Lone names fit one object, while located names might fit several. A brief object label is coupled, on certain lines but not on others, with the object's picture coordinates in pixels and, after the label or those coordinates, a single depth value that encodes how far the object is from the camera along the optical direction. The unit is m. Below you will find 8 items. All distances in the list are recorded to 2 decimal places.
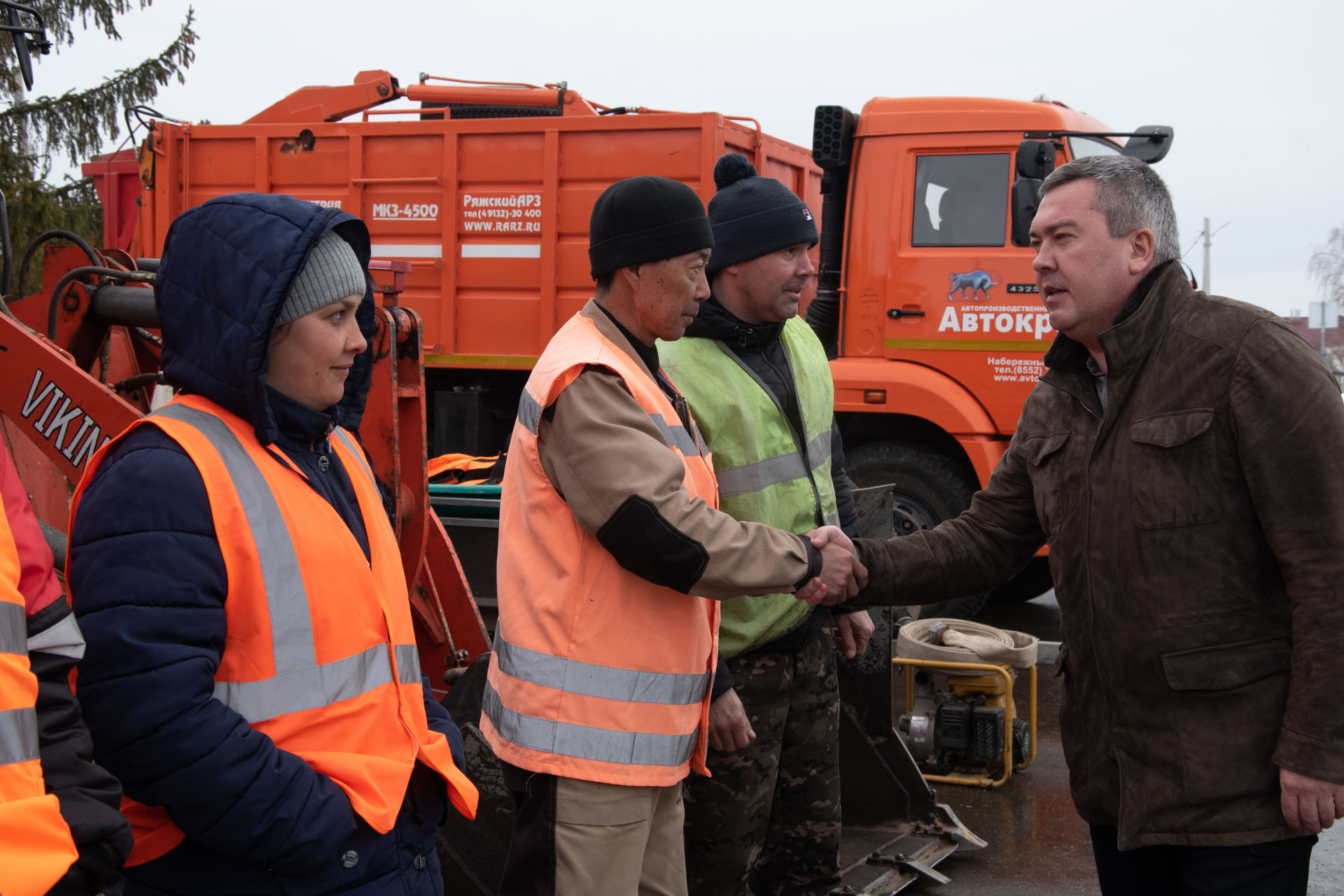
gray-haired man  1.91
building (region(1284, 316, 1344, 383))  30.23
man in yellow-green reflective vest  2.55
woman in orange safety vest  1.38
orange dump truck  6.22
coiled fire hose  4.54
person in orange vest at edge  1.13
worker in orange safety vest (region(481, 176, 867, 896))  1.98
